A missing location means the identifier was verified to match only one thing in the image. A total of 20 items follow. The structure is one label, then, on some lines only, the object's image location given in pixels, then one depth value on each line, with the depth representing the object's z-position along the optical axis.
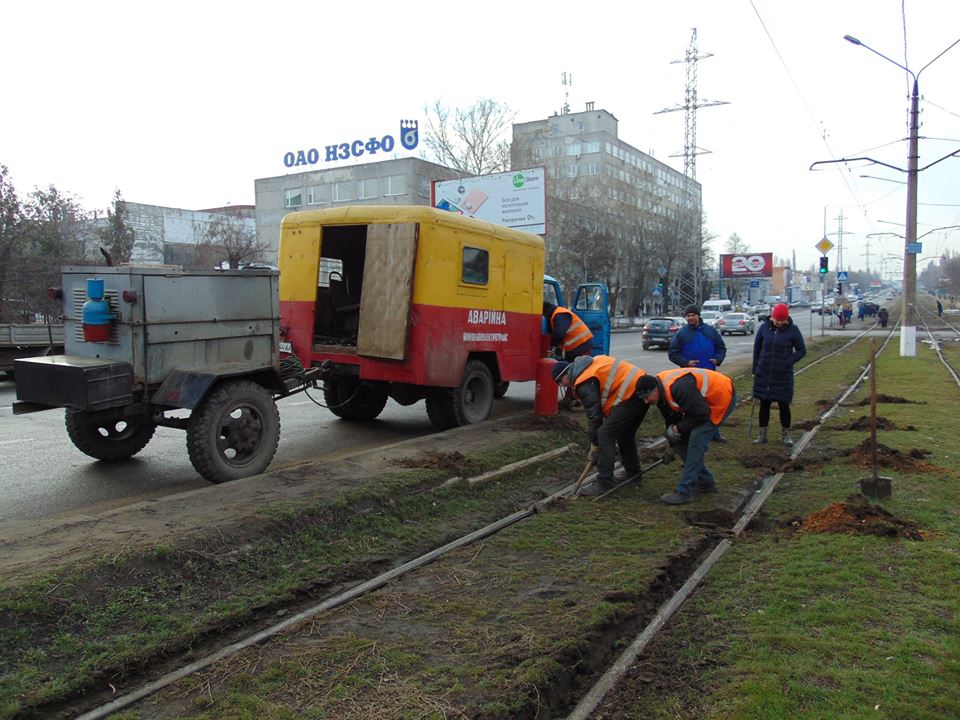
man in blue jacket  9.48
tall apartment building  50.69
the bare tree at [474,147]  49.00
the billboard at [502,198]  22.56
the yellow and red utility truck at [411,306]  8.93
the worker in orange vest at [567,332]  11.35
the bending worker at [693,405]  6.72
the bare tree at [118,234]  34.94
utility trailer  6.25
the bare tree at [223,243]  39.31
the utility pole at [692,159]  64.69
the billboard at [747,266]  76.50
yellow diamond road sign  28.67
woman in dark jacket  9.53
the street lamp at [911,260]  23.95
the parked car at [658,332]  31.31
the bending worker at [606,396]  6.77
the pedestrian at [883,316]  52.38
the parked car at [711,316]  47.58
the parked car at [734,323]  44.94
